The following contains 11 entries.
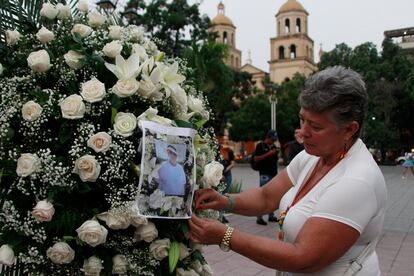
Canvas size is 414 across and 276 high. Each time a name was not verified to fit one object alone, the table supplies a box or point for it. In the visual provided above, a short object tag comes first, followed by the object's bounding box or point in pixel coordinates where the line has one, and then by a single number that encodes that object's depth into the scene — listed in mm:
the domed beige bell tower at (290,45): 60594
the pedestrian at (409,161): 20198
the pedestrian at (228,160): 9305
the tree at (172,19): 24516
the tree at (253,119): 33906
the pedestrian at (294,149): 7832
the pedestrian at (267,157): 8391
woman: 1737
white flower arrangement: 1612
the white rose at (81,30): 1834
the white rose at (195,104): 2010
